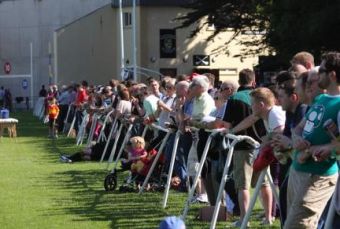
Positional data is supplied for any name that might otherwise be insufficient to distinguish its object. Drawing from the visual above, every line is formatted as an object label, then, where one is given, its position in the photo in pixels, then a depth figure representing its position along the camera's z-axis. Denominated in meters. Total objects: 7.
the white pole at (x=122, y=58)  48.78
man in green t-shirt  7.01
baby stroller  15.43
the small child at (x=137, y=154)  15.52
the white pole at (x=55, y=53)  67.75
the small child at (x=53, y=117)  33.06
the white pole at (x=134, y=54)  46.50
